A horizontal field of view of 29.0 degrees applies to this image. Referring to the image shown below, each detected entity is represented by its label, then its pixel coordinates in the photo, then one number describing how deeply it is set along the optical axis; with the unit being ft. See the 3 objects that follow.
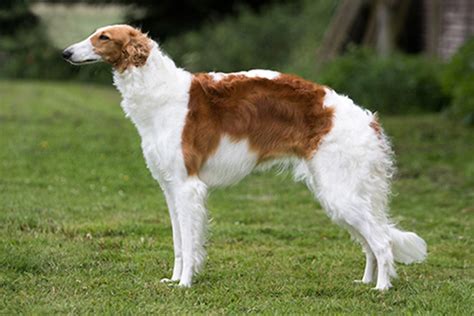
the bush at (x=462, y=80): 49.11
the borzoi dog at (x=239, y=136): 21.07
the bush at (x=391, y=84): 60.18
